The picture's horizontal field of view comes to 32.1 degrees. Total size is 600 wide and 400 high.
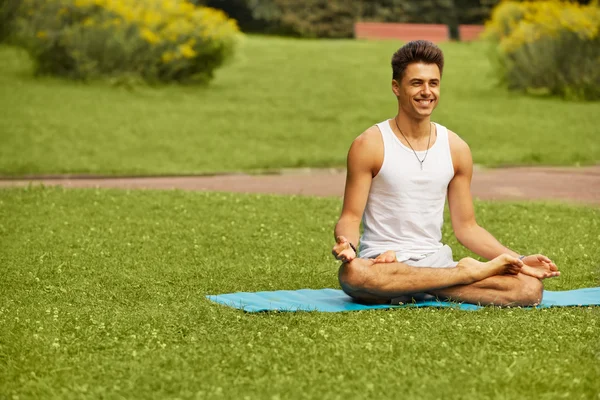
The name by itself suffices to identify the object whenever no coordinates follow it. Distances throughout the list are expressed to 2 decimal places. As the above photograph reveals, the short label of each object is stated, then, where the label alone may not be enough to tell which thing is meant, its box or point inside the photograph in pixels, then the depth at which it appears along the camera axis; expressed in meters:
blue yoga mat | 6.68
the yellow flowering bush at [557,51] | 23.34
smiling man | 6.70
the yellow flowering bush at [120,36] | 22.47
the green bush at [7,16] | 25.34
